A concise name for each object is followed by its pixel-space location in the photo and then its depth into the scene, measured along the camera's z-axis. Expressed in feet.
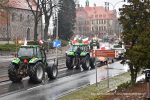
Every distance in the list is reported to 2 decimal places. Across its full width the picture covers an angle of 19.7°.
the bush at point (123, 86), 57.74
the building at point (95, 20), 514.68
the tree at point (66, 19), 313.12
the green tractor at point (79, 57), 122.42
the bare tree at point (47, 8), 263.66
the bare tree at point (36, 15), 255.29
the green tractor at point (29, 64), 84.94
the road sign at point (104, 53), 71.31
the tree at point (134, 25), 57.52
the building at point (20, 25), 314.35
